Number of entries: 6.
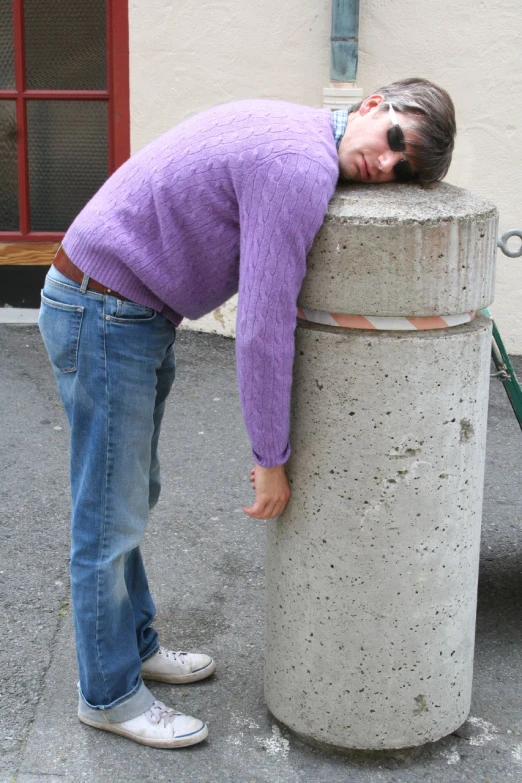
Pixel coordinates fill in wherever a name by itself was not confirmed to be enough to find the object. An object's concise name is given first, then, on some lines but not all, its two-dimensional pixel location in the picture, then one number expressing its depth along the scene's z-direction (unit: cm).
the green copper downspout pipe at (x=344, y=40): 567
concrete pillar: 240
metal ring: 290
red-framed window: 607
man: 228
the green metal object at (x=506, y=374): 325
